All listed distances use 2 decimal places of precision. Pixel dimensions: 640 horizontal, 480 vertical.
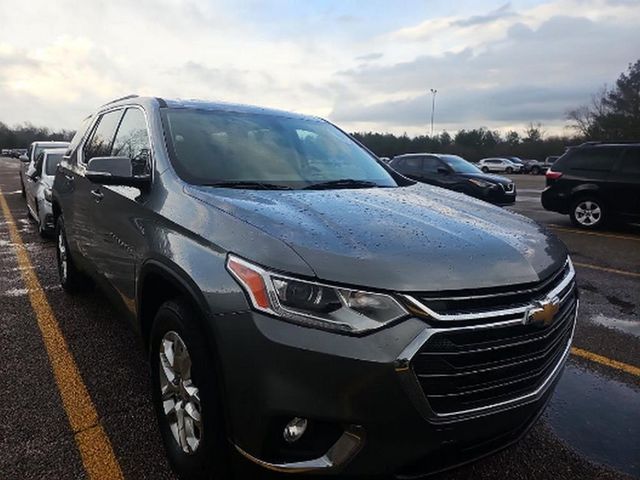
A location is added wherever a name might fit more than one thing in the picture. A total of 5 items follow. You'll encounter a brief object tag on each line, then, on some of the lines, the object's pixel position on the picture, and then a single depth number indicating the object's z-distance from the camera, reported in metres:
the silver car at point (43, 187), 7.97
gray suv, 1.78
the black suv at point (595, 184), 10.11
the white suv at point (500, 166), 52.22
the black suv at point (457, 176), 12.95
